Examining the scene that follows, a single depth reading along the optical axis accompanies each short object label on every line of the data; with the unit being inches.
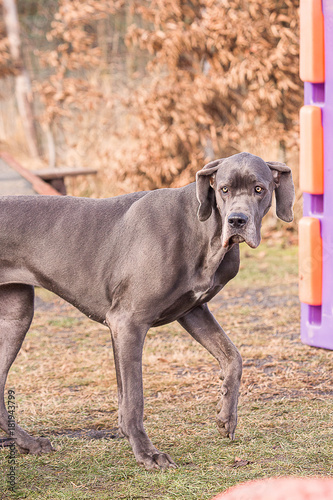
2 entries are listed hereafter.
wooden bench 680.8
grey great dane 237.5
